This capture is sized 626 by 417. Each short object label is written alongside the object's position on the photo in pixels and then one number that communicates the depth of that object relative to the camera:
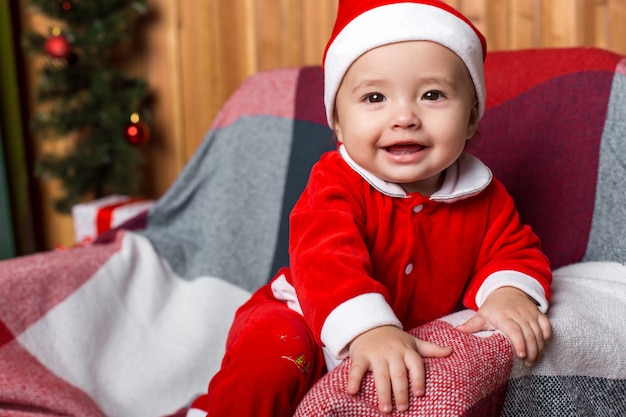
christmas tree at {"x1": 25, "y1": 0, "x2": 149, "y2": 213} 2.14
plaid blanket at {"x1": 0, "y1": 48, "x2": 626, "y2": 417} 1.15
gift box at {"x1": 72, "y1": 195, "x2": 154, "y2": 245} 1.76
